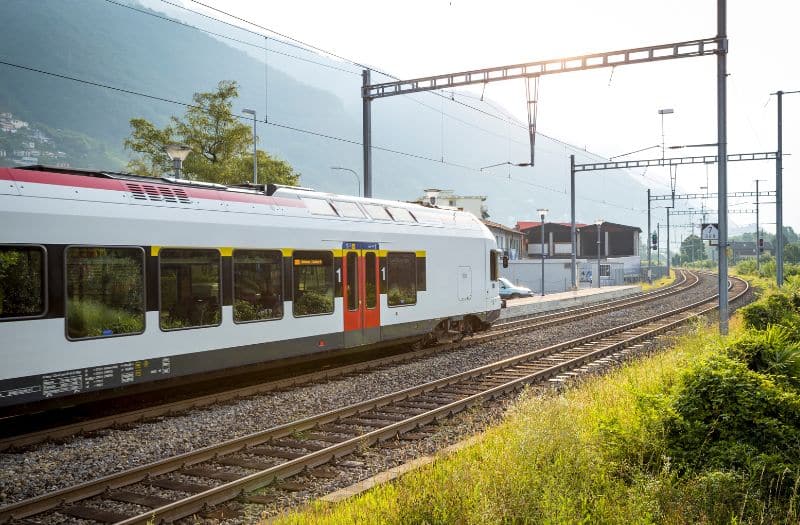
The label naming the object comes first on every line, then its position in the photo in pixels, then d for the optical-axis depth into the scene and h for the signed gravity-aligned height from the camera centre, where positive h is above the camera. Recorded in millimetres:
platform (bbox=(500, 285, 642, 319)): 30281 -2775
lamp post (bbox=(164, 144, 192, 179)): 18962 +2826
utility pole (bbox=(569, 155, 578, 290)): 37944 +347
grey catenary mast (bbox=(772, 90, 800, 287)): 33781 +2032
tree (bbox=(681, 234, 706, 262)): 127750 -551
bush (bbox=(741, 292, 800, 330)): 14711 -1508
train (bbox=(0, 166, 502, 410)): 8938 -449
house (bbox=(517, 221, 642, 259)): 81625 +916
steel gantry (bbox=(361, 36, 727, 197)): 16469 +4603
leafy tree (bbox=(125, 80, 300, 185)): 40469 +6797
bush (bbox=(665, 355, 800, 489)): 6496 -1788
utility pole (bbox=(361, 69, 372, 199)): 19656 +3483
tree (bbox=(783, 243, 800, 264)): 92375 -1081
